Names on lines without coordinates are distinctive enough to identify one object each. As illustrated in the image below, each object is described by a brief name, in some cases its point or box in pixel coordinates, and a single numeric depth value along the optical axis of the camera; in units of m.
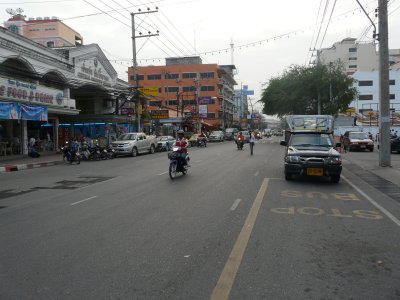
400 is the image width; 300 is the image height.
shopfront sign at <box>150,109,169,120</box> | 48.97
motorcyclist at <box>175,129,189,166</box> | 14.73
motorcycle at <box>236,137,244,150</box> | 33.94
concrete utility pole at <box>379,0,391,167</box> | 17.92
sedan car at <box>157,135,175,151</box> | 36.99
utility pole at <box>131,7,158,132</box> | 35.59
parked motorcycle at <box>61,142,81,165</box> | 23.80
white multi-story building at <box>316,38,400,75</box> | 104.44
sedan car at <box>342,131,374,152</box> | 31.09
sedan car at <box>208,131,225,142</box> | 63.80
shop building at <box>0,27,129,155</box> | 24.58
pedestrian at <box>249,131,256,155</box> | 27.50
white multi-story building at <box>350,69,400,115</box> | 81.38
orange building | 90.31
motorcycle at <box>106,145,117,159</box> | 28.17
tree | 49.22
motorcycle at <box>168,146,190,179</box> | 14.43
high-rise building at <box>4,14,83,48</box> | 72.56
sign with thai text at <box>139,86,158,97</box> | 41.58
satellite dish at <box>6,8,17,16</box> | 52.67
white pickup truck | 29.44
